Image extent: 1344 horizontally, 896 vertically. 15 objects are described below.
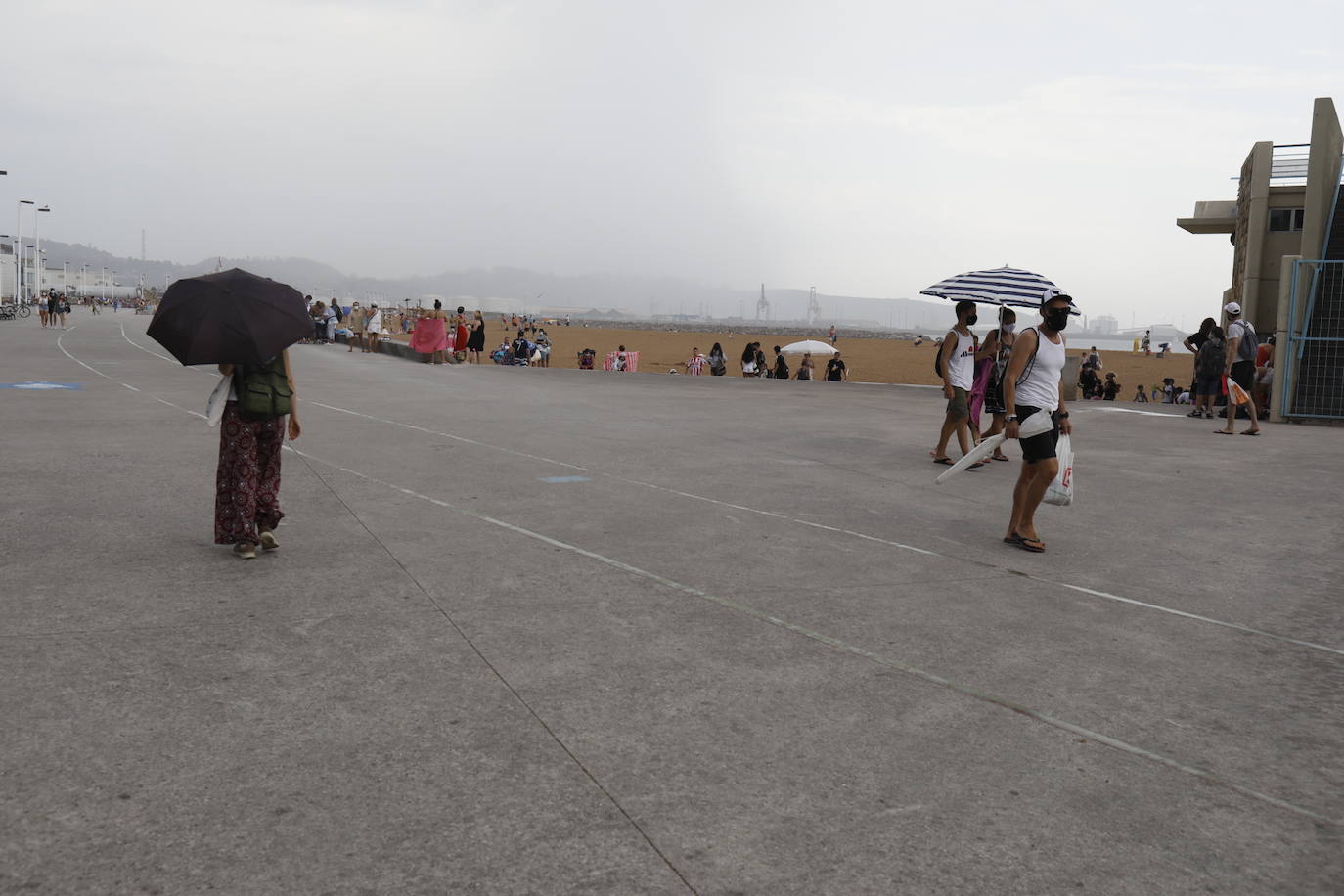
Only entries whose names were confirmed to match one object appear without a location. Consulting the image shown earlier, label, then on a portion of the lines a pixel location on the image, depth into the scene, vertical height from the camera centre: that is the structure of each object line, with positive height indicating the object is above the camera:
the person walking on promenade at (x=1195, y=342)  17.60 +0.96
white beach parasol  43.04 +0.99
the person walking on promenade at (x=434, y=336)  27.34 +0.24
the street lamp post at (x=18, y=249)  73.00 +5.13
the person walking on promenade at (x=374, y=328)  32.75 +0.43
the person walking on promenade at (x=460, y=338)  28.96 +0.26
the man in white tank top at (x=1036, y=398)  7.18 -0.08
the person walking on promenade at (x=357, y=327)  35.50 +0.48
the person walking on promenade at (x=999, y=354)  11.27 +0.33
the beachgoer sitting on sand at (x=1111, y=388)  25.45 +0.08
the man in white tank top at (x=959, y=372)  10.68 +0.10
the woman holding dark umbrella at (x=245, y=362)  5.84 -0.16
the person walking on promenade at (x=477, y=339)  28.75 +0.24
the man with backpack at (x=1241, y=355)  14.72 +0.66
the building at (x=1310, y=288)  17.75 +2.21
